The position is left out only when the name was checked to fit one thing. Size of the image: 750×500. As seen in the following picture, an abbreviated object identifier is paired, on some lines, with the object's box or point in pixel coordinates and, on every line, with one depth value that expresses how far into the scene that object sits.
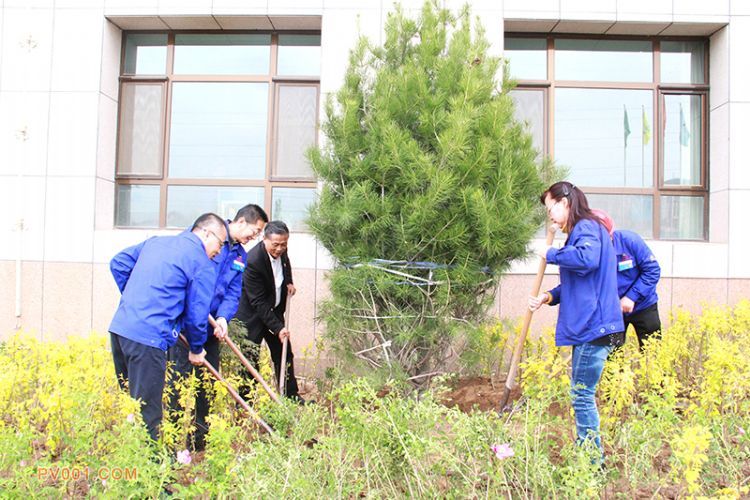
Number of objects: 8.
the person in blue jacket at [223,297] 3.63
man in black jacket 4.38
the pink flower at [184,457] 2.46
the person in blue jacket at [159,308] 2.93
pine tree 3.79
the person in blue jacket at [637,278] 4.07
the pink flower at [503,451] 2.30
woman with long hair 3.02
